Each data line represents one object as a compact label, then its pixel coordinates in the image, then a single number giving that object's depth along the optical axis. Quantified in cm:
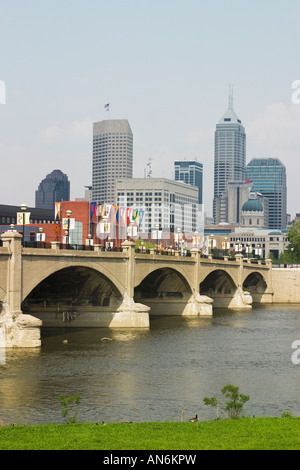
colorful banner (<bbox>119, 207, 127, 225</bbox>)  14188
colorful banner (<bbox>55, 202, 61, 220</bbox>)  14550
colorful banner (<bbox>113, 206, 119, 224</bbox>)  14175
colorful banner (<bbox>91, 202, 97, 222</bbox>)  14600
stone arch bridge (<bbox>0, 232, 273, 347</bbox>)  6681
